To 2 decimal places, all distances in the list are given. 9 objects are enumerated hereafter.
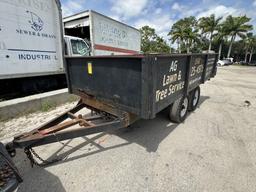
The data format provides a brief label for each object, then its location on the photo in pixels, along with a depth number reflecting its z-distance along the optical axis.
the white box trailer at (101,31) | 7.45
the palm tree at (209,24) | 34.87
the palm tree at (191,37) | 37.00
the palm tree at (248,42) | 49.84
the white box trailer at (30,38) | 4.16
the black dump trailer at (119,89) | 2.10
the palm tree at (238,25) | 34.72
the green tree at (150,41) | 38.62
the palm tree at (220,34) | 35.72
